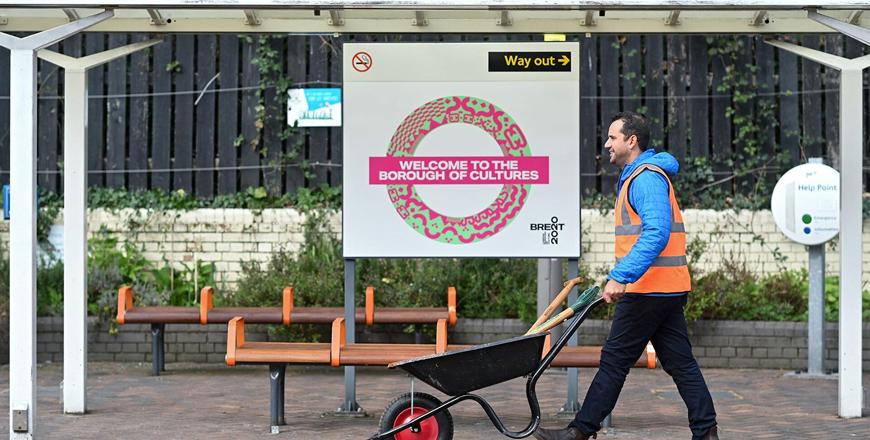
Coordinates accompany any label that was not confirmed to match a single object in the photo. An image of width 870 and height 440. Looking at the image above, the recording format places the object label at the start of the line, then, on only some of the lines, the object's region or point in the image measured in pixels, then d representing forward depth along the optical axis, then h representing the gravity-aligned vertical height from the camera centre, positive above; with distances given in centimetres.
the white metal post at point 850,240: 869 -12
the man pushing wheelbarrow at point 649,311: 711 -48
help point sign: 1127 +17
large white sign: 898 +50
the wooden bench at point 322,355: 830 -83
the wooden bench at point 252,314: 1095 -76
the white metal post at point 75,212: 888 +8
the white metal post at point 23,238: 757 -8
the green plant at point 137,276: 1273 -52
